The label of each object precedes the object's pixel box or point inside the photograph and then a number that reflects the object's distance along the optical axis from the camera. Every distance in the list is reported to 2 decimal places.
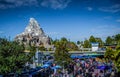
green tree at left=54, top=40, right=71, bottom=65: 23.42
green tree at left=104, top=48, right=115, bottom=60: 30.12
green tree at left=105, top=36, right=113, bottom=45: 66.69
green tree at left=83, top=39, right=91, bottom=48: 63.76
